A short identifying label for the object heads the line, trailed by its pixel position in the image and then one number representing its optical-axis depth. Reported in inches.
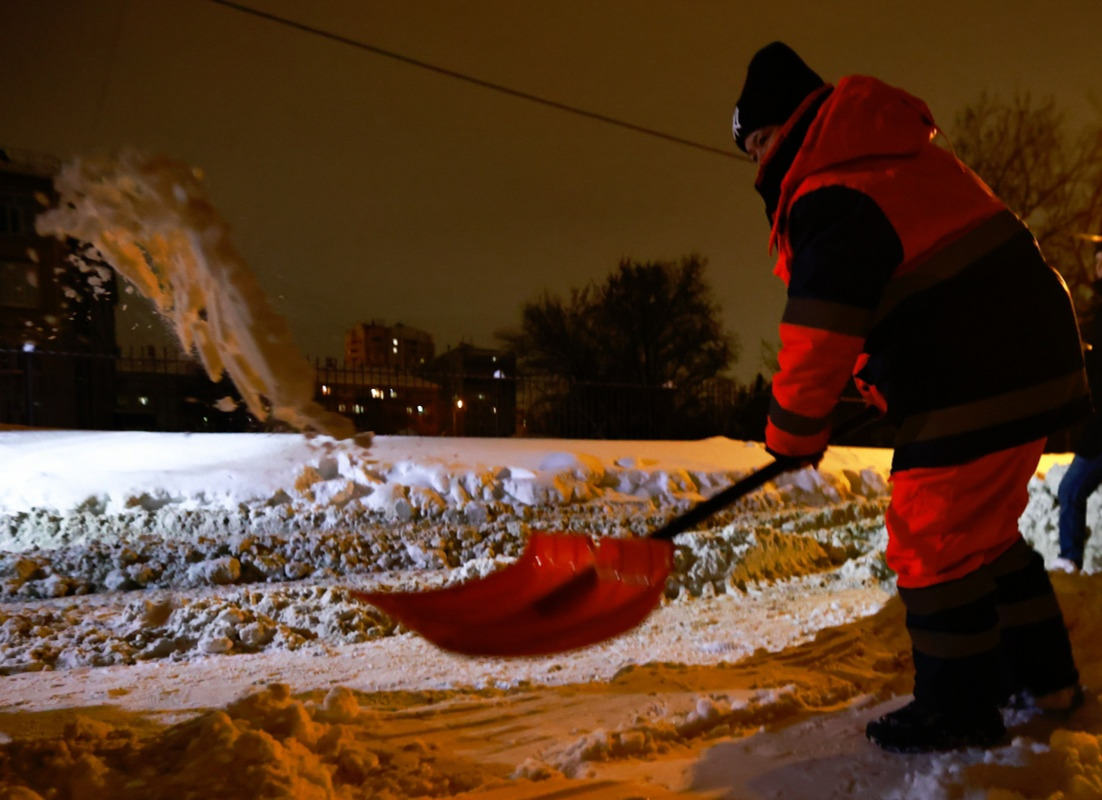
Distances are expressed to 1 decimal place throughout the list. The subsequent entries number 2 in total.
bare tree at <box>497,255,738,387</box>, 1034.7
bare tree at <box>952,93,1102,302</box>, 735.1
